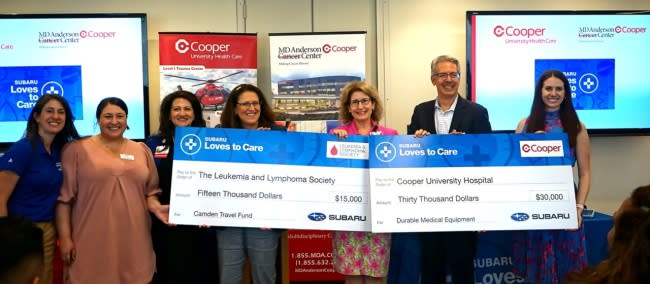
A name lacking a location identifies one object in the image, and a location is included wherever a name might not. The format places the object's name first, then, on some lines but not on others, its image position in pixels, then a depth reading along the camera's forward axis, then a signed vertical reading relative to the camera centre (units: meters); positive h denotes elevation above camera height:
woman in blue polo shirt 2.81 -0.22
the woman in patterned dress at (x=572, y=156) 3.05 -0.22
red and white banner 4.65 +0.60
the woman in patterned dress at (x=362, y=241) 2.92 -0.65
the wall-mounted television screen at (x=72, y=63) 4.63 +0.63
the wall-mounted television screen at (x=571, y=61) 4.82 +0.61
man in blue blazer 3.09 -0.01
